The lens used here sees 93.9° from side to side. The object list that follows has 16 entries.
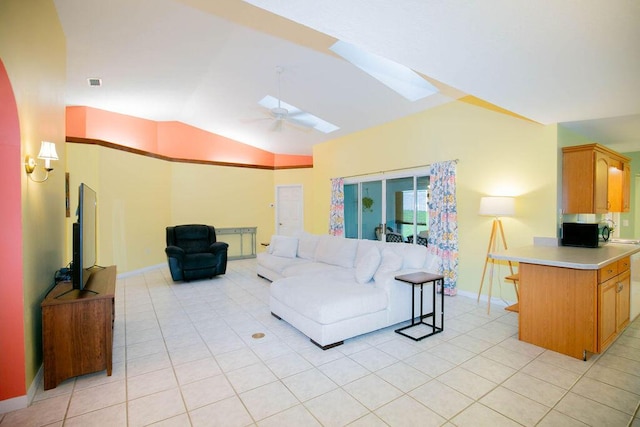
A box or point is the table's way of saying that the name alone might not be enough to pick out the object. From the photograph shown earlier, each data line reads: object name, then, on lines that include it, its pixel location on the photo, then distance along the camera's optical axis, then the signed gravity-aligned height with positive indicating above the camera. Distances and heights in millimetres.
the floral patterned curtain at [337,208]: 6781 +95
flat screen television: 2428 -216
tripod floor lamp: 3760 -22
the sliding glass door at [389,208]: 5281 +69
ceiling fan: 4969 +1994
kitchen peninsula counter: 2590 -807
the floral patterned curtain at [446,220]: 4578 -130
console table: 7741 -730
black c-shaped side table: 3025 -984
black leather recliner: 5246 -749
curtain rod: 4881 +786
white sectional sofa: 2900 -861
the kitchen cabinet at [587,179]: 3539 +394
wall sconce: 2186 +447
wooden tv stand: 2240 -933
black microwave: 3412 -279
